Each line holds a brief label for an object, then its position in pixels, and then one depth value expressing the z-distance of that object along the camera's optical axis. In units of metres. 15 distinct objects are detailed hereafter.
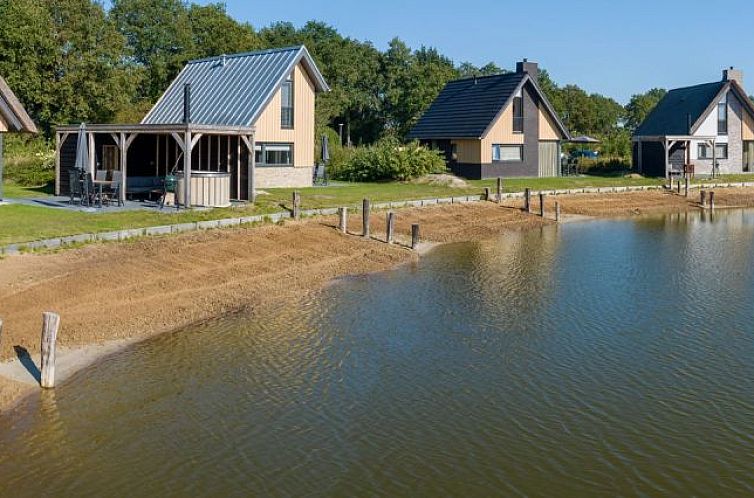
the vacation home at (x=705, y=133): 57.38
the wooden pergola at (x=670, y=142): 54.88
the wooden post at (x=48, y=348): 13.88
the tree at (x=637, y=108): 109.22
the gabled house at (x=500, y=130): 50.97
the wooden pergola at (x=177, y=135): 30.27
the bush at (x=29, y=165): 39.50
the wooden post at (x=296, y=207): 31.52
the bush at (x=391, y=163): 47.12
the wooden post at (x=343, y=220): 30.36
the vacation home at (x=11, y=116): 29.47
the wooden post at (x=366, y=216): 30.45
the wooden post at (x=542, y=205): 40.28
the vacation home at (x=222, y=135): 31.44
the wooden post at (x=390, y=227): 30.17
